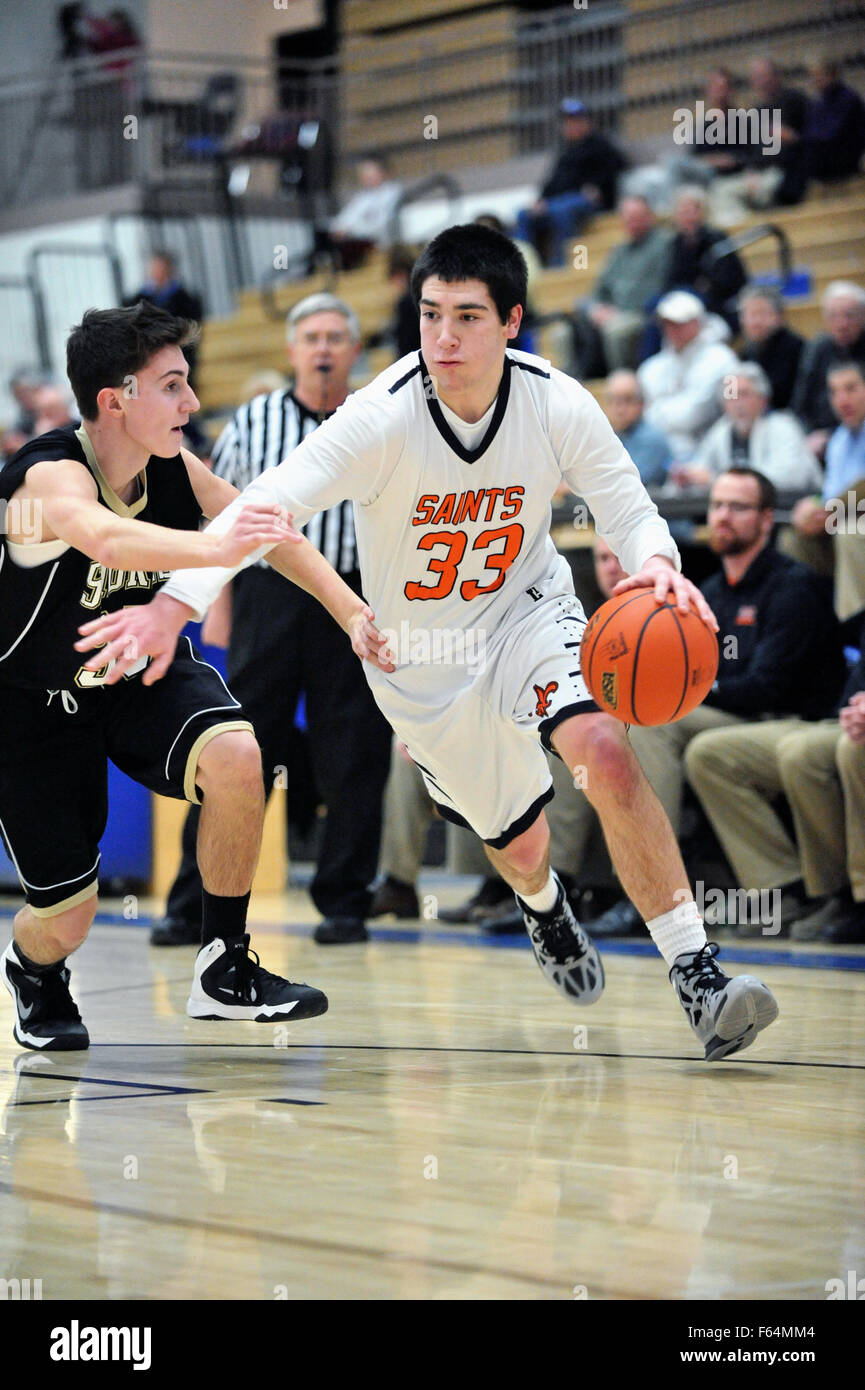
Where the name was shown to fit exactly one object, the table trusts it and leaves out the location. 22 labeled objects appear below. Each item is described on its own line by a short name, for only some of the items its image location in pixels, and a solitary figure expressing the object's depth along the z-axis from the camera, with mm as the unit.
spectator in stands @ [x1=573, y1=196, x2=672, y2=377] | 11984
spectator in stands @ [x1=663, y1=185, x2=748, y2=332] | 11484
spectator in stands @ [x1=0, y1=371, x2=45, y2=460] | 15188
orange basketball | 3957
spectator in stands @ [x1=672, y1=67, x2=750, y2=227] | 13078
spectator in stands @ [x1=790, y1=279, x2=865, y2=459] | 9414
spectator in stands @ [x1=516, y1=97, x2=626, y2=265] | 14383
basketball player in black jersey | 4148
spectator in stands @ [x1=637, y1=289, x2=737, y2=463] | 10070
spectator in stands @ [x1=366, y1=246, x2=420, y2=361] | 12273
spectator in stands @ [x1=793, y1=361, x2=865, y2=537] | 8359
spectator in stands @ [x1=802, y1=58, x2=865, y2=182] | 12180
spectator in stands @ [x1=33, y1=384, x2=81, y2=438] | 12781
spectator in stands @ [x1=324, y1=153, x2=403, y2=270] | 16469
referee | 6566
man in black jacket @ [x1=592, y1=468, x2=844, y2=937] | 6957
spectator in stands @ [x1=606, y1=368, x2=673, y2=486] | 9273
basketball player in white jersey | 4074
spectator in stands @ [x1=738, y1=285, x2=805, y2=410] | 10188
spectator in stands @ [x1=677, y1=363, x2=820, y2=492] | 8984
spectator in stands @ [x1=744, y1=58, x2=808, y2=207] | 12672
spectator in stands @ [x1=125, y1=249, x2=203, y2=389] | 15109
